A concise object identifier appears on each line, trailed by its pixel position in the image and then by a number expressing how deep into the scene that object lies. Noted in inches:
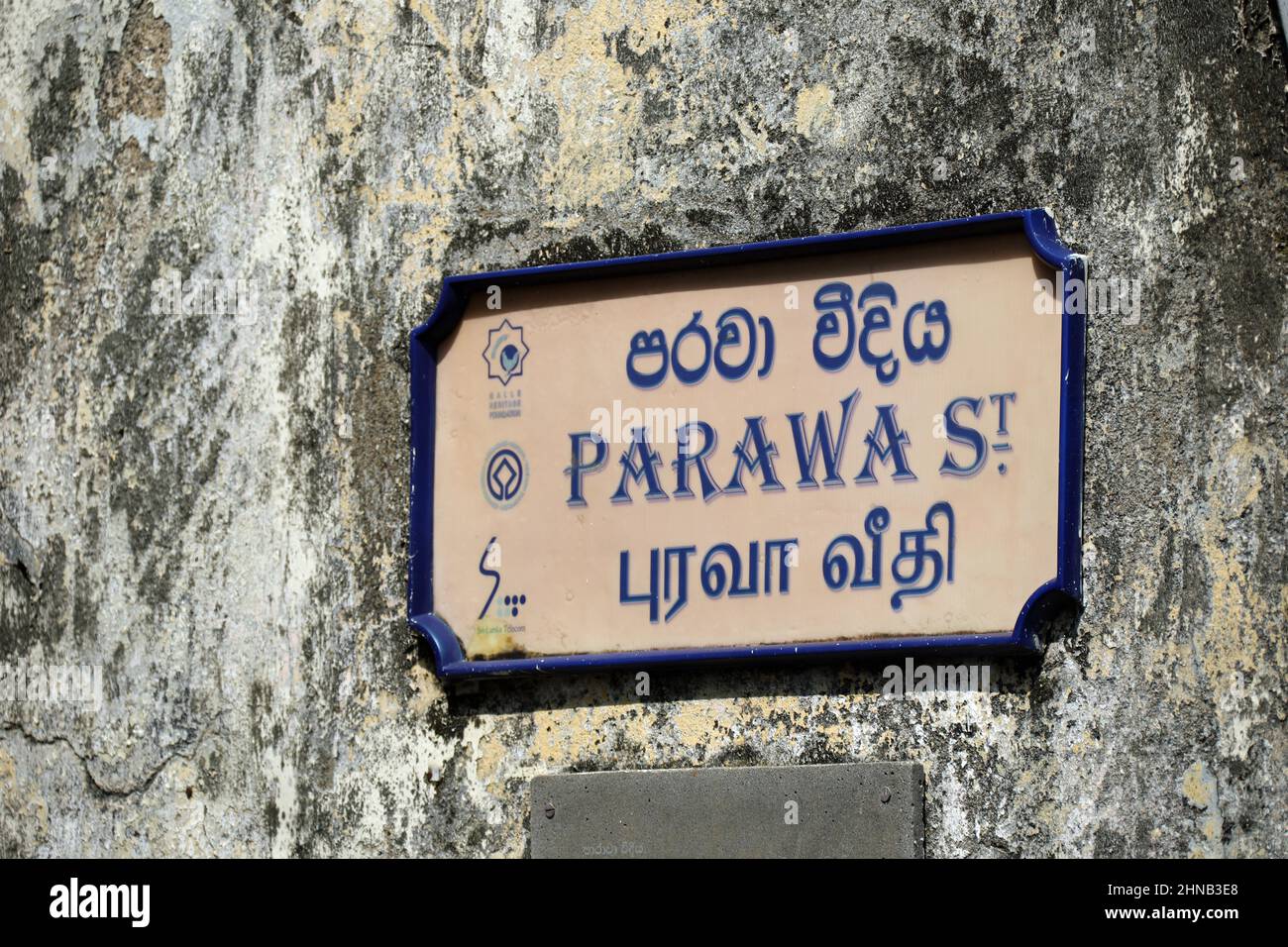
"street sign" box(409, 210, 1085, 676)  137.4
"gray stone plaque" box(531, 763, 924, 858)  136.5
